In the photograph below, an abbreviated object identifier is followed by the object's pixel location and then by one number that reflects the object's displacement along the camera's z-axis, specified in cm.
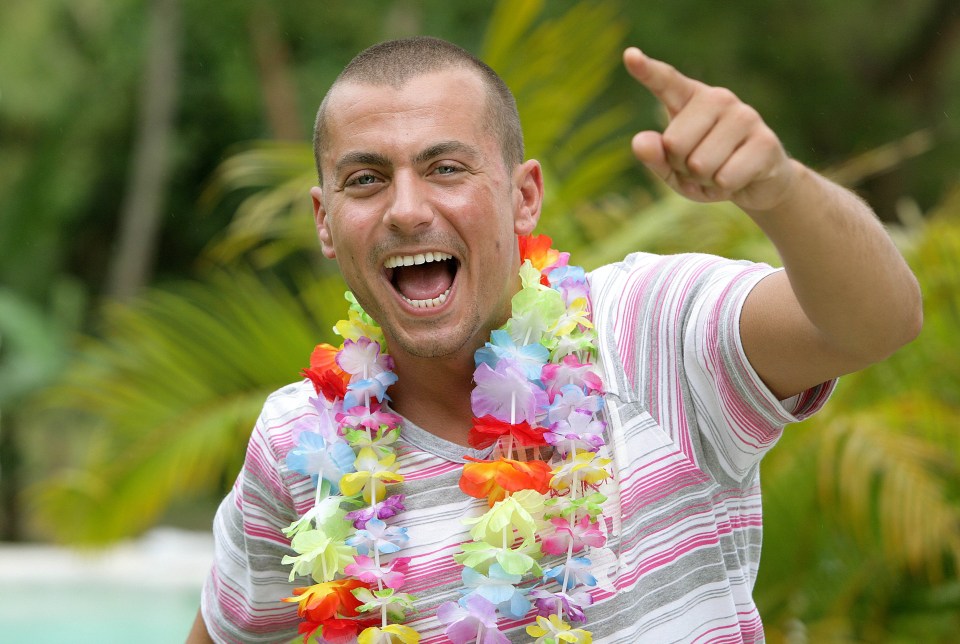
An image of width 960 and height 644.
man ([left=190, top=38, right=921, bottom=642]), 170
